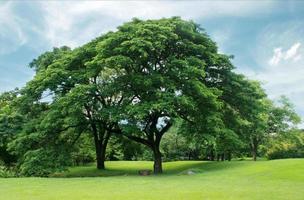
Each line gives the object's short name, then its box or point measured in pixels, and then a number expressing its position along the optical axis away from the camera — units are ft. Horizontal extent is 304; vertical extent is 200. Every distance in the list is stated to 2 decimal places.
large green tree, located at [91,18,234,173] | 96.78
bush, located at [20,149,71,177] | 105.09
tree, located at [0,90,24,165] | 127.34
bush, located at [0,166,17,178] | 108.37
